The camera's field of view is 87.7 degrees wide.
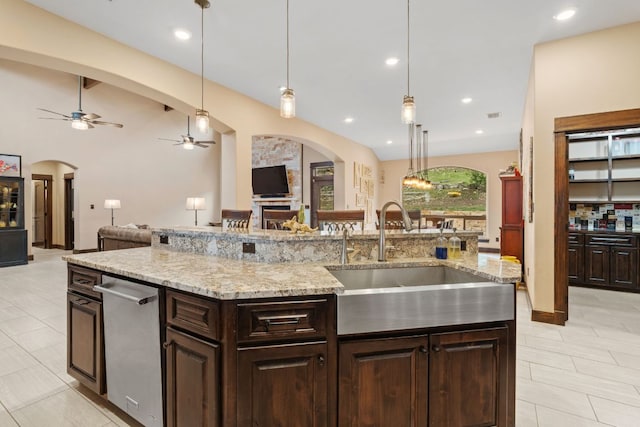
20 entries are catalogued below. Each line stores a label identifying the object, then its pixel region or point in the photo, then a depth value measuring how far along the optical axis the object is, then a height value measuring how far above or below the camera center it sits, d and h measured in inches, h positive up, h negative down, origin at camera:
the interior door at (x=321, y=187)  372.2 +28.8
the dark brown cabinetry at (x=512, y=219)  201.5 -4.6
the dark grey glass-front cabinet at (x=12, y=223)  268.5 -7.4
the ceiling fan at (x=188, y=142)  251.5 +55.1
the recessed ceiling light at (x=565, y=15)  119.1 +71.6
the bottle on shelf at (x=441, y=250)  86.2 -9.9
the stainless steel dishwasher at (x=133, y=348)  64.9 -28.0
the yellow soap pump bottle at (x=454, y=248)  86.5 -9.4
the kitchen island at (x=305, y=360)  53.8 -25.5
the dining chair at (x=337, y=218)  141.1 -2.4
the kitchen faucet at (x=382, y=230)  78.3 -4.4
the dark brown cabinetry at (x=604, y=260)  184.1 -28.1
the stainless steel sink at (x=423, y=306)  56.8 -16.9
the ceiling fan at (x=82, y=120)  244.7 +70.1
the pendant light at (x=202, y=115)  118.9 +38.2
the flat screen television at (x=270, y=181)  393.7 +37.8
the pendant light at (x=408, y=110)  104.7 +32.4
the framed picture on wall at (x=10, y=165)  273.1 +41.1
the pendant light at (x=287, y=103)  106.0 +35.3
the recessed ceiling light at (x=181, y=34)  139.3 +76.3
